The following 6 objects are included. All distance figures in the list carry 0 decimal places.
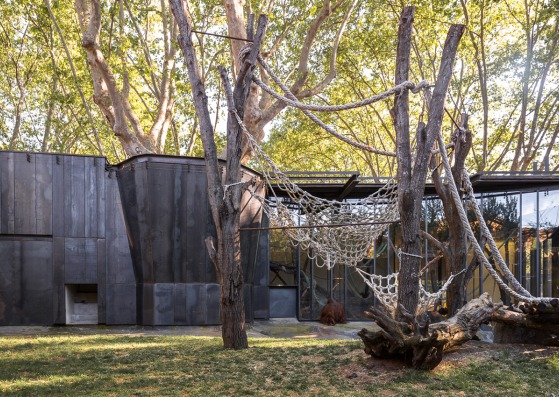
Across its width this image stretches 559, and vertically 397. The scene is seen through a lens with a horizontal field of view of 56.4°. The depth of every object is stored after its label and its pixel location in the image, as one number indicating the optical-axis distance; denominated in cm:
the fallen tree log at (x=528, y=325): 681
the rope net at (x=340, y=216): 852
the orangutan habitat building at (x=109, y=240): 1172
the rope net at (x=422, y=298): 709
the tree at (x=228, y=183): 766
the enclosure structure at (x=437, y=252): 1434
